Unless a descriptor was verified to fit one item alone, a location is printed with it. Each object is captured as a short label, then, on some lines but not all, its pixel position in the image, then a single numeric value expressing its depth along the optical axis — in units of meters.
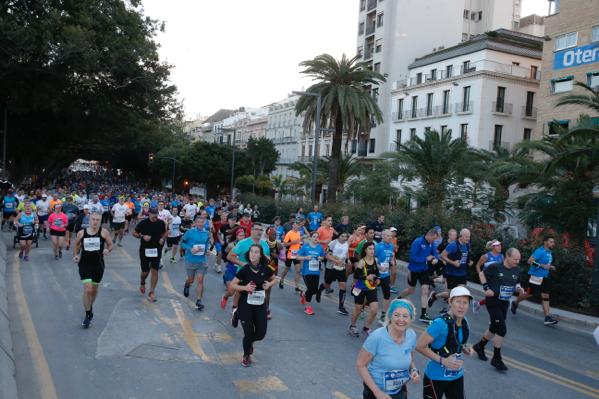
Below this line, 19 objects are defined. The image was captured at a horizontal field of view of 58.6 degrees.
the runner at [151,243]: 10.13
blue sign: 28.59
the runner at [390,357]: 4.16
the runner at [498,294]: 7.46
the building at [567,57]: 30.36
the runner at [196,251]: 10.07
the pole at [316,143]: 26.22
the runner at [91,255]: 8.22
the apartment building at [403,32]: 53.72
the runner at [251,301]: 6.82
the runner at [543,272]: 10.84
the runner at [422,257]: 10.58
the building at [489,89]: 41.09
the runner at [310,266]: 10.42
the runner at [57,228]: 14.48
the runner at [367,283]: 8.44
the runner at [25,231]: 14.20
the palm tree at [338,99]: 30.02
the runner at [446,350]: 4.59
